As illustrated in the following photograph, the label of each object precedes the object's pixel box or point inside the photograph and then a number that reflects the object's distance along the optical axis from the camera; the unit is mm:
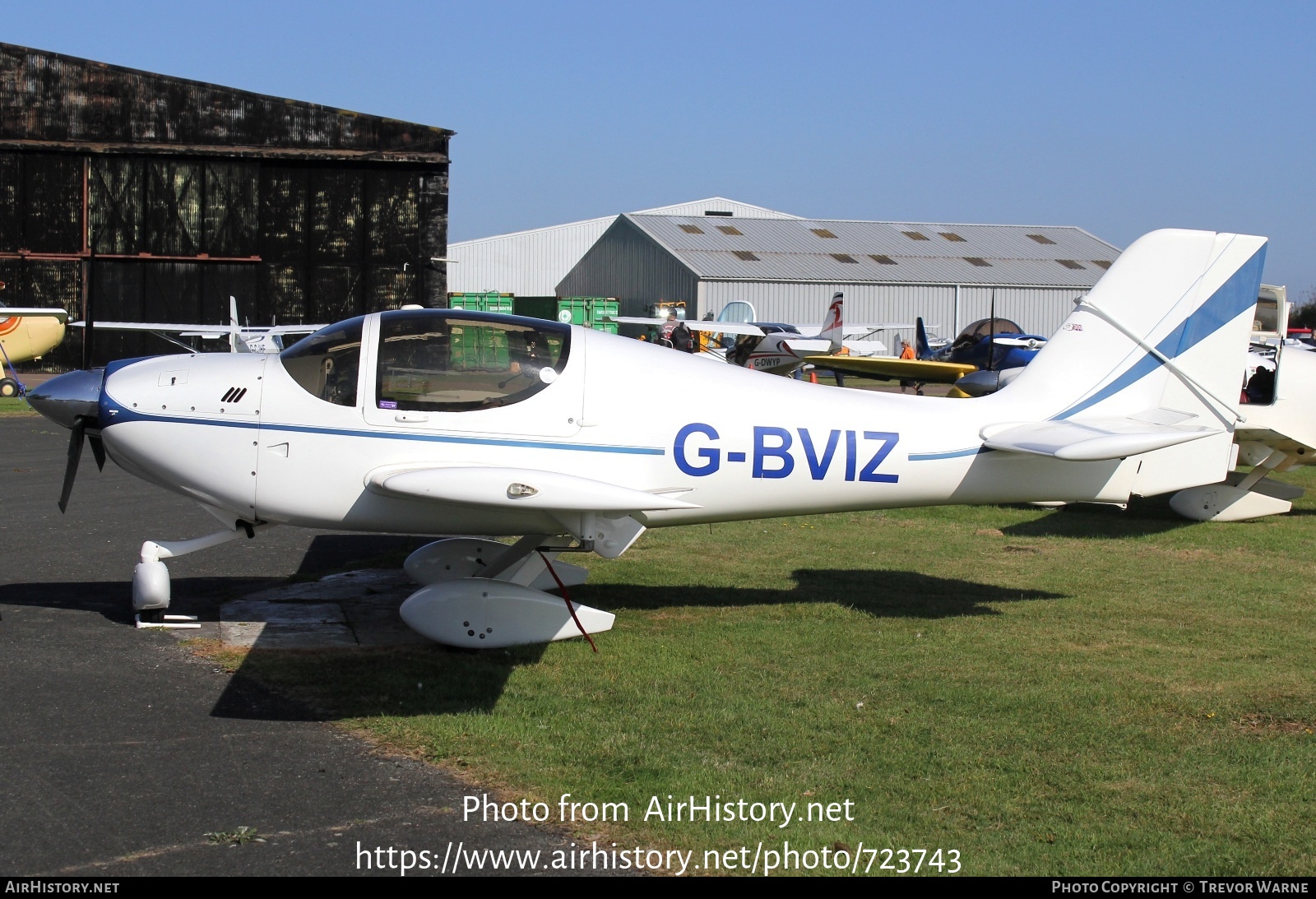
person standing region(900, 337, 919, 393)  38500
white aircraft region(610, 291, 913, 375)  27562
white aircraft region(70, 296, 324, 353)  23766
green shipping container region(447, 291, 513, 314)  48344
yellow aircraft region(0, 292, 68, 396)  26609
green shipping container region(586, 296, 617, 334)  53562
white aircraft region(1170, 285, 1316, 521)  11695
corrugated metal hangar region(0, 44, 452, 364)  34375
